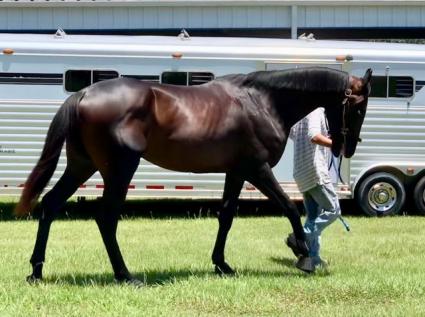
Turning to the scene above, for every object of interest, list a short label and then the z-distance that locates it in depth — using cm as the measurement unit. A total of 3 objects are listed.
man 1136
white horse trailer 1840
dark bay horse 997
